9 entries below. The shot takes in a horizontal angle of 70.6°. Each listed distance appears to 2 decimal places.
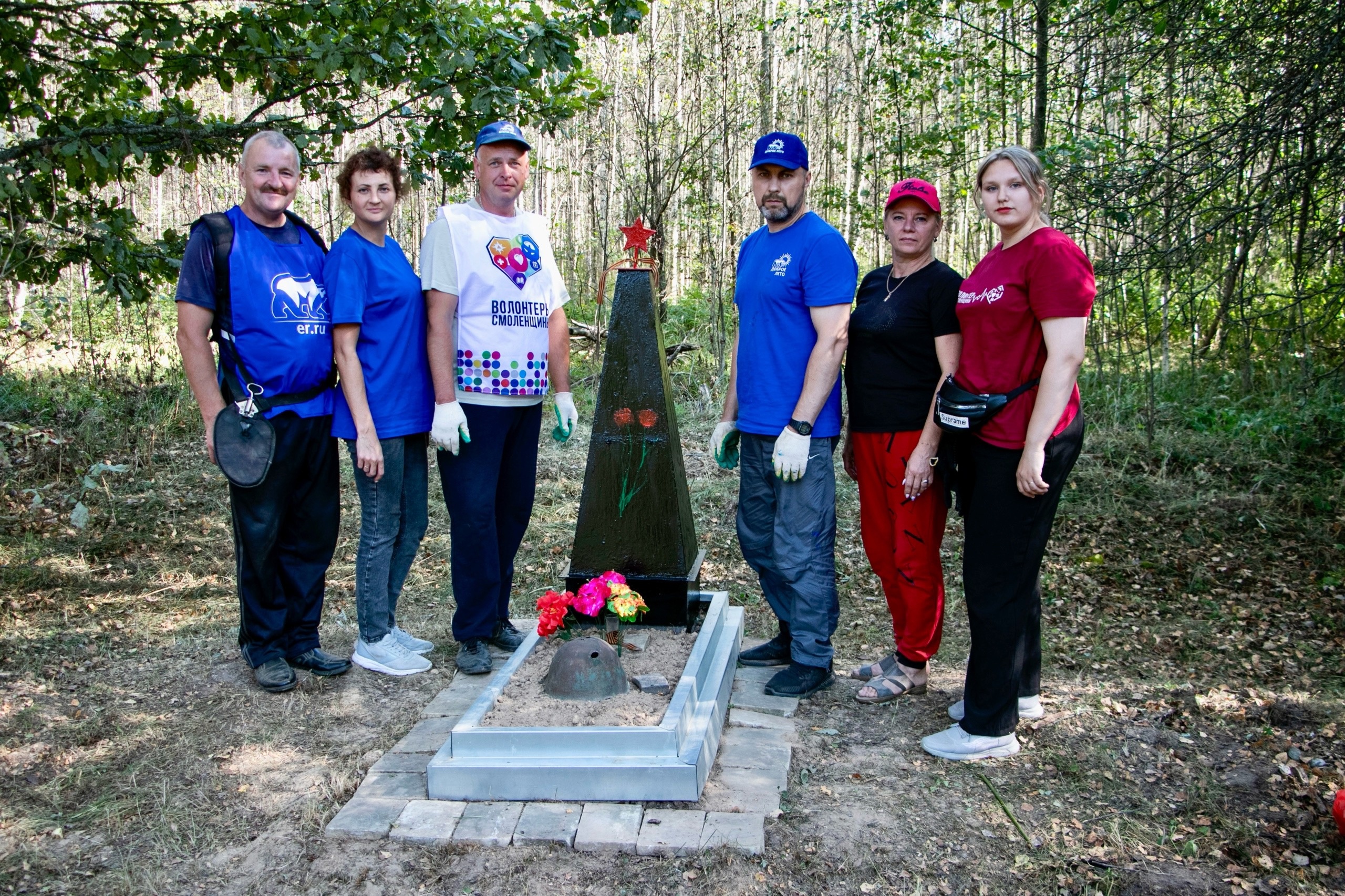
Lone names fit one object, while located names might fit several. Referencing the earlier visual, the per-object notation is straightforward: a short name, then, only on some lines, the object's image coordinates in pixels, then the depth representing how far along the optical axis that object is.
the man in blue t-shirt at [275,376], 3.39
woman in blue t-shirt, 3.51
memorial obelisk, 3.78
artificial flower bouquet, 3.48
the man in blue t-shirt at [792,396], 3.40
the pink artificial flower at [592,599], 3.48
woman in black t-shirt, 3.27
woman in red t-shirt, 2.77
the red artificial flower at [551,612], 3.48
